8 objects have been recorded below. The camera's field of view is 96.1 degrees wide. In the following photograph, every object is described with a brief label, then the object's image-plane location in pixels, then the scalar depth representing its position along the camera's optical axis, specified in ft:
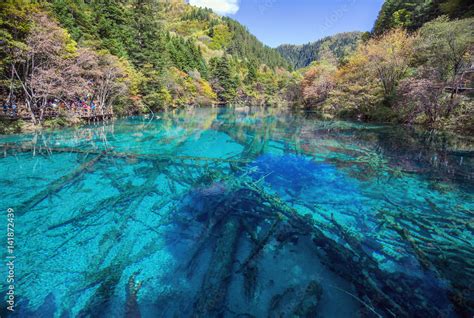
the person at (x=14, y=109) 44.62
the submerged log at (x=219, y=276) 8.54
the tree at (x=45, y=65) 40.73
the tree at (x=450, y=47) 42.34
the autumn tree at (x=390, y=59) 60.80
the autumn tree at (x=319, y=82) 101.85
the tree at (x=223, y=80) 181.57
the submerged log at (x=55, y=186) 15.98
